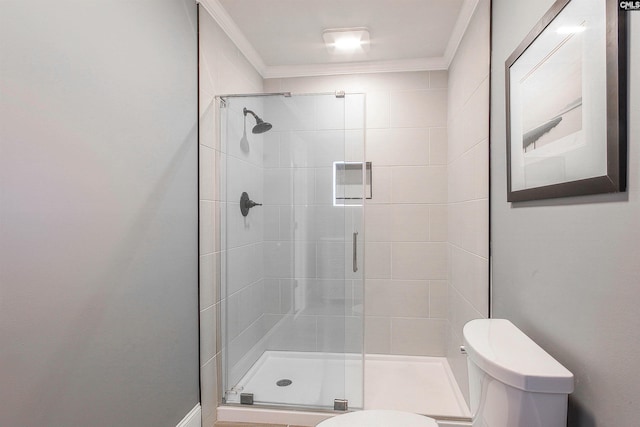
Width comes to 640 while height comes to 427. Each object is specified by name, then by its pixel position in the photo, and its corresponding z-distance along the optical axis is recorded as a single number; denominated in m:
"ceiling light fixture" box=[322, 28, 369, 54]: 2.19
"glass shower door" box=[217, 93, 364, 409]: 2.02
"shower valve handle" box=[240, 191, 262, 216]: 2.09
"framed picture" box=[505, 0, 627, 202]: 0.76
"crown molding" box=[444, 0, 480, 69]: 1.89
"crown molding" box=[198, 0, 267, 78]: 1.89
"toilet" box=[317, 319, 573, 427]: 0.87
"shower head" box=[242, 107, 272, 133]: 2.05
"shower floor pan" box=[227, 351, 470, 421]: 2.00
